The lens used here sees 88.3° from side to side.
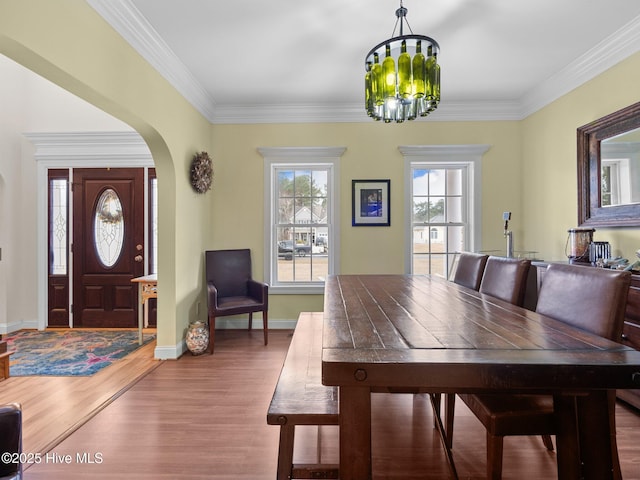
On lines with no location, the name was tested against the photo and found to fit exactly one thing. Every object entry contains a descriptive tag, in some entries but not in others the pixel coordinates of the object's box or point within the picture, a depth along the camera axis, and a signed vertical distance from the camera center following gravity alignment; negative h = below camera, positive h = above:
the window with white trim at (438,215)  4.20 +0.32
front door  4.36 -0.18
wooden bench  1.32 -0.70
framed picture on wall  4.17 +0.50
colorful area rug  3.03 -1.18
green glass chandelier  1.80 +0.93
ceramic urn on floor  3.38 -1.02
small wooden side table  3.66 -0.56
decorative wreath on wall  3.59 +0.75
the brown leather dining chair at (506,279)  1.97 -0.25
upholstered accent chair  3.53 -0.53
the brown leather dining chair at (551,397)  1.30 -0.68
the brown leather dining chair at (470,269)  2.51 -0.24
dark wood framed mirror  2.57 +0.58
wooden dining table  0.93 -0.36
